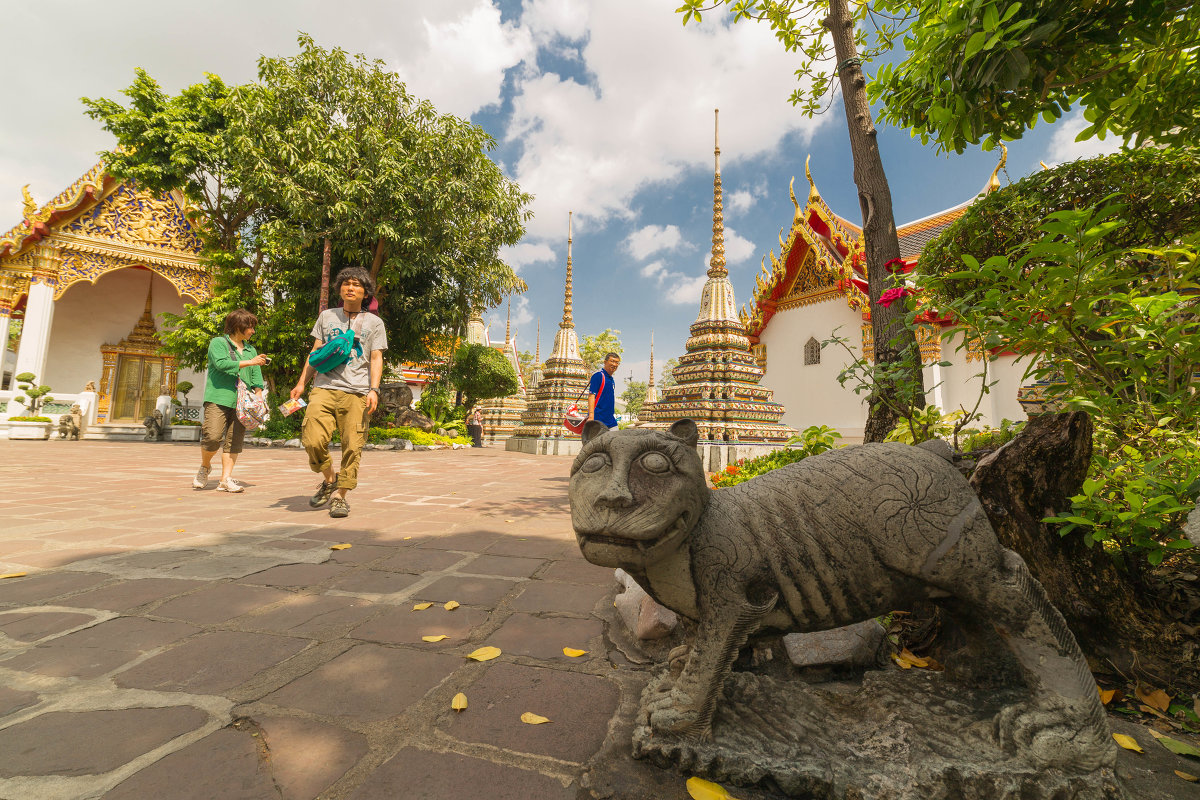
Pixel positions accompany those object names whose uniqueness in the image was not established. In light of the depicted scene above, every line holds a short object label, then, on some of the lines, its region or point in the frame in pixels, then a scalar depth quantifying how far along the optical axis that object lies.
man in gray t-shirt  4.16
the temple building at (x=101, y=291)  15.01
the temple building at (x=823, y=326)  11.97
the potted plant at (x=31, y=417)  13.70
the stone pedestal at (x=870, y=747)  1.08
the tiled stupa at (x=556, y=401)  16.31
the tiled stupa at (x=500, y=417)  24.86
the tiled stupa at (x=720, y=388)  10.76
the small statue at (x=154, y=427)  16.17
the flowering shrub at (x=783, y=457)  3.45
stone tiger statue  1.15
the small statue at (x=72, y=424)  14.78
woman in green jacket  4.89
